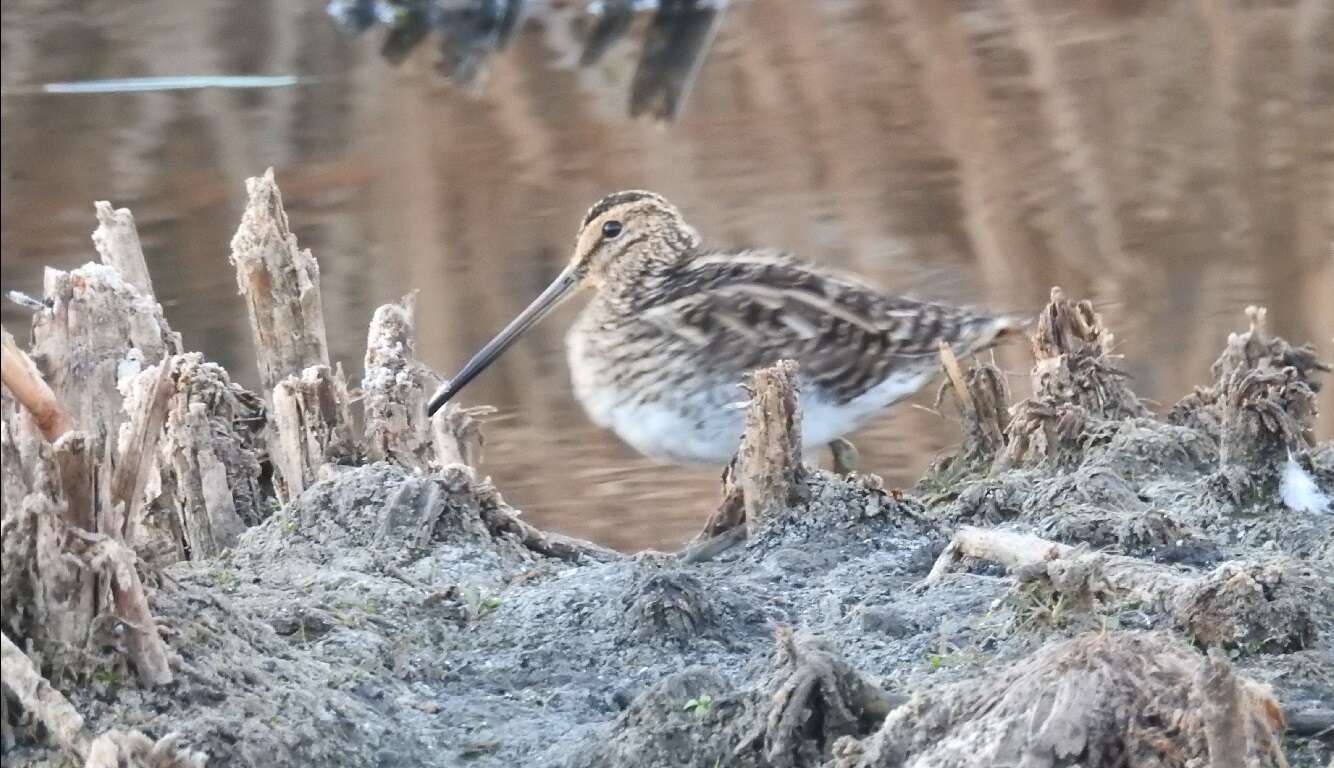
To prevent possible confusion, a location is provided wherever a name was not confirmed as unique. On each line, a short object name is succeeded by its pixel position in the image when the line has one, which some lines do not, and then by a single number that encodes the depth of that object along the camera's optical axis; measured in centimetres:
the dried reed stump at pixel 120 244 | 943
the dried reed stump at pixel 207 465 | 847
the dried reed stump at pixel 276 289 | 920
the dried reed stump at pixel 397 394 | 905
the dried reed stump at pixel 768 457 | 783
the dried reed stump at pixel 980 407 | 951
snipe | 980
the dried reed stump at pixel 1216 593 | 623
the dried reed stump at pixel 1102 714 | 511
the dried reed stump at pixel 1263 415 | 788
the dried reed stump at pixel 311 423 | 881
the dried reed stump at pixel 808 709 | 570
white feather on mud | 778
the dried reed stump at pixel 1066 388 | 882
